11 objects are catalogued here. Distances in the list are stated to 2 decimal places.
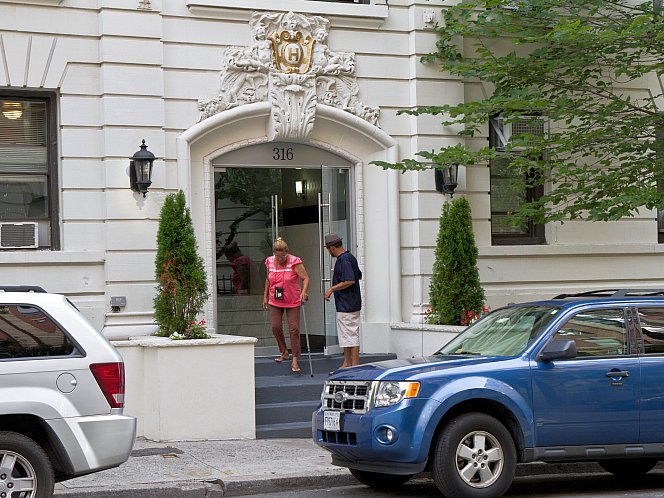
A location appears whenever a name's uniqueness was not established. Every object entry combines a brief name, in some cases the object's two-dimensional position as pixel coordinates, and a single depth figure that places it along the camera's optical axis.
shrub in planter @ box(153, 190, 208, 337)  13.81
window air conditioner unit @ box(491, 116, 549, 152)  17.14
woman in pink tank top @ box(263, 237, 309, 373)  15.15
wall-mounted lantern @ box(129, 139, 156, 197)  14.54
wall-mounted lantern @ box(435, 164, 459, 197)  16.28
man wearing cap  15.05
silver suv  8.27
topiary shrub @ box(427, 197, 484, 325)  15.42
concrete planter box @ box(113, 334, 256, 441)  13.10
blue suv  9.38
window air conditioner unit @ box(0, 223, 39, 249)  14.44
